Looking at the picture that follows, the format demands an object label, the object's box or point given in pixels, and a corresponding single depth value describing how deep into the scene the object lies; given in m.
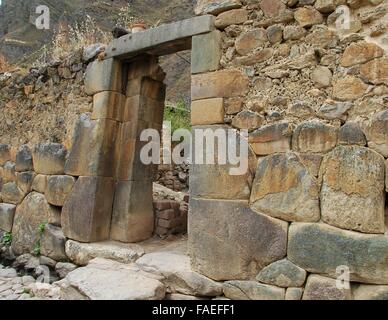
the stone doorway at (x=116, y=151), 3.93
